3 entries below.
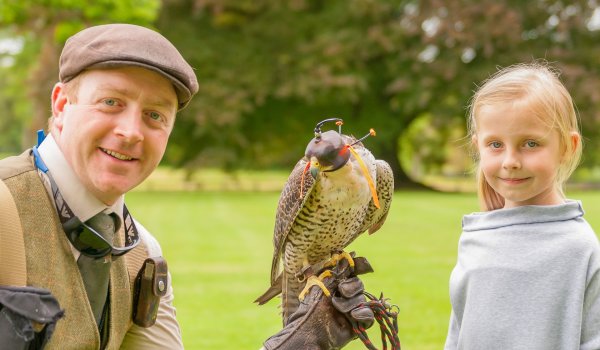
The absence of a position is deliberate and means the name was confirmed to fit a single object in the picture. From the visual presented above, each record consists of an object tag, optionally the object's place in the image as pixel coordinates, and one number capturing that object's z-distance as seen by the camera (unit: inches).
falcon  101.7
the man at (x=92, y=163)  83.2
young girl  89.8
